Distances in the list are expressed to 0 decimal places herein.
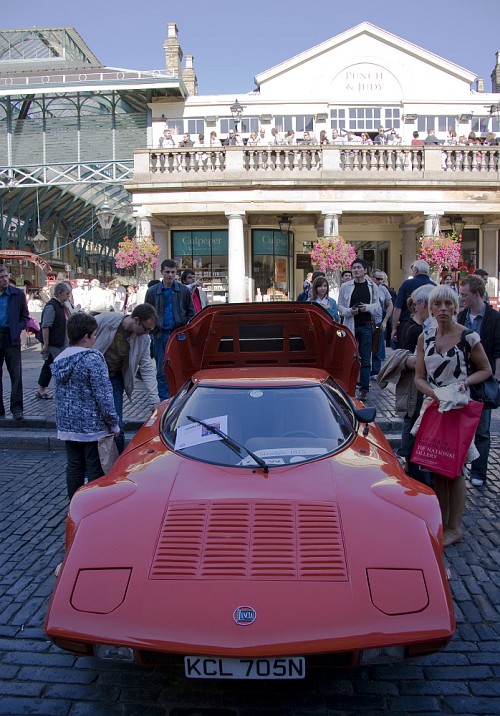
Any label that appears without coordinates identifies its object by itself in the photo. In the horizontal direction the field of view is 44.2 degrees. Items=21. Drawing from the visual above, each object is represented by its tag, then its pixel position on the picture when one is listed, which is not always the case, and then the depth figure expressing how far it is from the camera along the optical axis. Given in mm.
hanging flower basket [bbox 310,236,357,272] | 19234
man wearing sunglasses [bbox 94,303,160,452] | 5516
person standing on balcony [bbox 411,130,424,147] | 21844
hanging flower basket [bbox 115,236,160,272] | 19734
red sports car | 2377
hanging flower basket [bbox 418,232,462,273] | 18625
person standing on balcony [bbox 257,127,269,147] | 23734
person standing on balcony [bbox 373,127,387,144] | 22838
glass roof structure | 22797
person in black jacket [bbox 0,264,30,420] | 7914
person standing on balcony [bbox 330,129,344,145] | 22703
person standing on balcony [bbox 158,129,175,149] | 22922
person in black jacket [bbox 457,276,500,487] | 5574
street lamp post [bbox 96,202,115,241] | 18856
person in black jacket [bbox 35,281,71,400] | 8680
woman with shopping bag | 4250
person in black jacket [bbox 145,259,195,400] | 8336
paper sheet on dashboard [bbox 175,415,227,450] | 3736
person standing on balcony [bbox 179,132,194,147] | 22156
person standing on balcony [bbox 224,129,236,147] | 21875
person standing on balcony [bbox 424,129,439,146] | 22547
